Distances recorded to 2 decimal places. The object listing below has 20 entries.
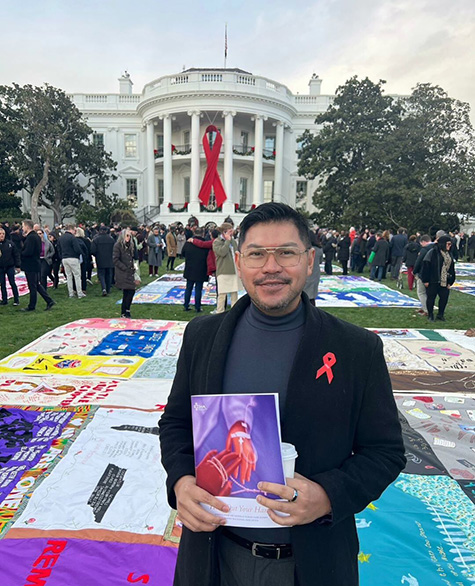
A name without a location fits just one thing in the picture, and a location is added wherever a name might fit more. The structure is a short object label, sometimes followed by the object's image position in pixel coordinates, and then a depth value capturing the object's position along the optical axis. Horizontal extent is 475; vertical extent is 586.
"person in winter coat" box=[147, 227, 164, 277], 13.71
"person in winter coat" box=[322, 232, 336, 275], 15.52
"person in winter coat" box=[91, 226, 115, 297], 10.52
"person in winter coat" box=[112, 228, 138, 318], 7.73
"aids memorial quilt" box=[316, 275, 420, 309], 10.19
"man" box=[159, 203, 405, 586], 1.17
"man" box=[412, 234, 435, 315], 8.53
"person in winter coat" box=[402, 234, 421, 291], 11.38
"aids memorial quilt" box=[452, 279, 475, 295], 12.34
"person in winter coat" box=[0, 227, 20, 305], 8.62
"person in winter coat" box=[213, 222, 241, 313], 7.95
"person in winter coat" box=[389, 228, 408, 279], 13.63
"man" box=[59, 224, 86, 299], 9.90
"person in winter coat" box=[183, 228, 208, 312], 8.57
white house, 33.03
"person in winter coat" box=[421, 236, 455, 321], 7.86
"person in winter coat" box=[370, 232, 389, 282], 13.51
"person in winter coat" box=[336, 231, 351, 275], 15.34
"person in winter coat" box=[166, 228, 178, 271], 15.59
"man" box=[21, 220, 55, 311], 8.14
